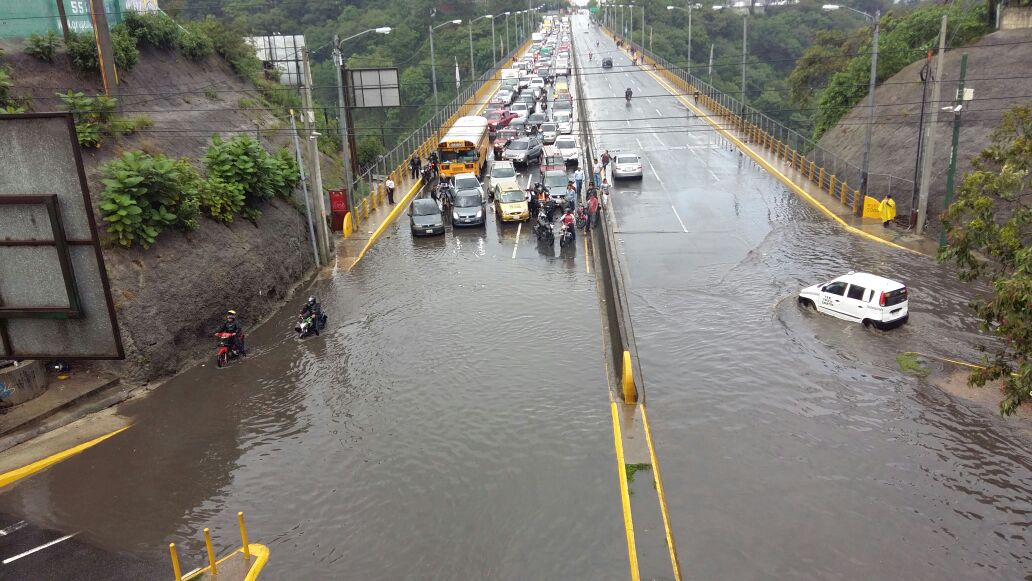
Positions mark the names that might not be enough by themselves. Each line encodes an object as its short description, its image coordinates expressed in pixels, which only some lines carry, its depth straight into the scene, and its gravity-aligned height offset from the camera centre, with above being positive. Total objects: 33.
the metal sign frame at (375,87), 37.25 -0.33
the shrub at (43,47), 25.42 +1.72
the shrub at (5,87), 20.77 +0.42
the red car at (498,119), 50.50 -3.03
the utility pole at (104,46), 24.77 +1.60
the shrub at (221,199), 21.67 -3.04
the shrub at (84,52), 26.55 +1.54
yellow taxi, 31.09 -5.20
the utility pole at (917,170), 28.10 -4.52
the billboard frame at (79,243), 10.63 -2.05
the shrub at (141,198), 17.72 -2.37
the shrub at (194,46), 35.34 +2.04
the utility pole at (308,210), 25.58 -4.13
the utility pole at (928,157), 26.48 -3.79
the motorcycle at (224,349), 18.64 -6.08
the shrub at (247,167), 23.47 -2.36
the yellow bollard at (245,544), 10.41 -6.20
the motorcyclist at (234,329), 18.86 -5.67
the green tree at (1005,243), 10.04 -2.98
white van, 19.36 -6.22
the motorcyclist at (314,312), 20.50 -5.85
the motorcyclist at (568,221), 27.42 -5.26
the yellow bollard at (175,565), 9.59 -5.68
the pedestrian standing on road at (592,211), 29.62 -5.36
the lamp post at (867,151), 30.28 -3.98
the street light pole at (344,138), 29.95 -2.16
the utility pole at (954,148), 25.80 -3.46
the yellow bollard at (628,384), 15.73 -6.31
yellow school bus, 38.12 -3.85
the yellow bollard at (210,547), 10.34 -5.97
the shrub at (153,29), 32.28 +2.70
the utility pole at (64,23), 26.49 +2.55
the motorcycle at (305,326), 20.38 -6.16
